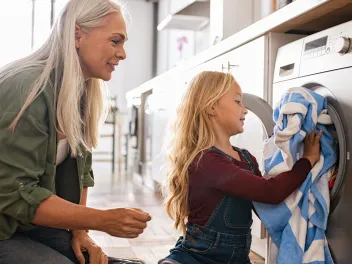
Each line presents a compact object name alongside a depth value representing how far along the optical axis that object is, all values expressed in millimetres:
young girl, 1187
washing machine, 1173
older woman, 903
